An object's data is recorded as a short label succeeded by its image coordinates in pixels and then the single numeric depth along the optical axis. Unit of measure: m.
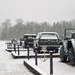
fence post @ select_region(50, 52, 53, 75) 11.01
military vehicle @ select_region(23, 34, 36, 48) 37.88
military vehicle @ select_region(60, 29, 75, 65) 14.81
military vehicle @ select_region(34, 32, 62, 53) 26.03
